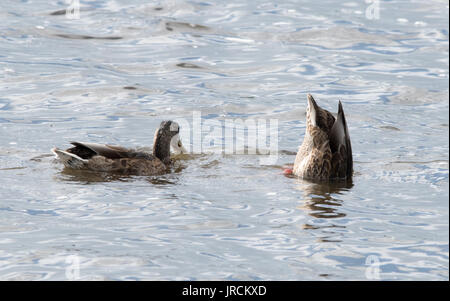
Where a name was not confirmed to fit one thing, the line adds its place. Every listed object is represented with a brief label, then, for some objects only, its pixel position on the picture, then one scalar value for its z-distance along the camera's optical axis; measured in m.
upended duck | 11.23
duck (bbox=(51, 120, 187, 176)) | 11.02
